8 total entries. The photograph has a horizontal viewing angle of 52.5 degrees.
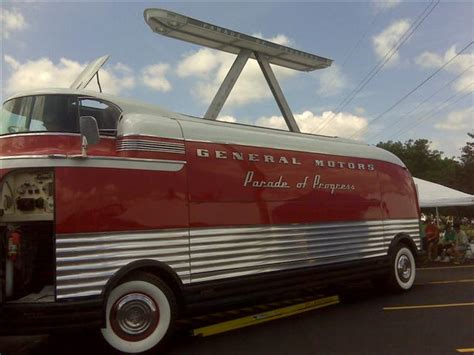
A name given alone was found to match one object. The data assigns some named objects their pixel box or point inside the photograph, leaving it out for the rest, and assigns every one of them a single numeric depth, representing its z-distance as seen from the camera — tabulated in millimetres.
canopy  16916
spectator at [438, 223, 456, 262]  17072
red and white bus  5293
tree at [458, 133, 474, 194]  46656
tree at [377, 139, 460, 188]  52106
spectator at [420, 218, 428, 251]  10832
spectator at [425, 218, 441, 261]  16984
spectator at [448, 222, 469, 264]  16344
